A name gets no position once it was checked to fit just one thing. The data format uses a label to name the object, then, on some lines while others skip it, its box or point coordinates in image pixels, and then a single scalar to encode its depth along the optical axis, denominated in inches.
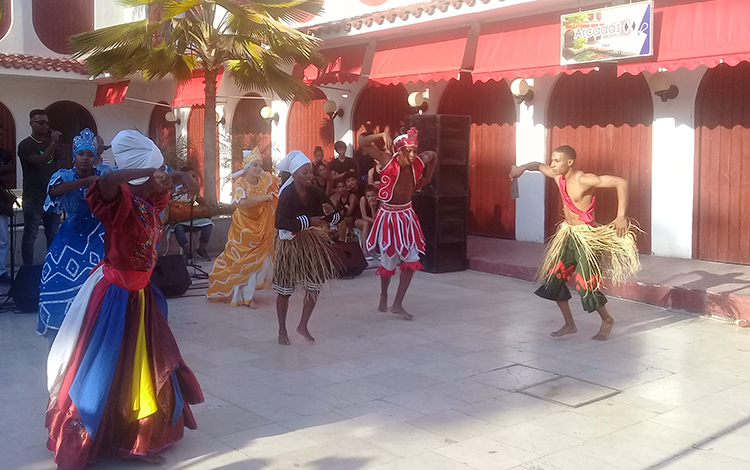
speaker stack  414.3
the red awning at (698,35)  334.6
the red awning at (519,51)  410.0
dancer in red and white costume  309.9
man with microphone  338.0
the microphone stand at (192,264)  397.0
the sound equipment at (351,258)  403.9
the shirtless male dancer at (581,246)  268.4
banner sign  362.0
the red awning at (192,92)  645.3
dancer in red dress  159.3
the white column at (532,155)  464.8
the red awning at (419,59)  463.8
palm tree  502.6
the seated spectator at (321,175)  474.6
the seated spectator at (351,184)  451.8
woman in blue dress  209.6
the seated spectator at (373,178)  440.7
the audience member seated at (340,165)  500.6
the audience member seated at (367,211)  429.4
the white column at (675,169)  396.2
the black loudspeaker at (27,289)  315.0
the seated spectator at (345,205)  435.2
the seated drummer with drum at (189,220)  408.8
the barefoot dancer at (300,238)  260.1
